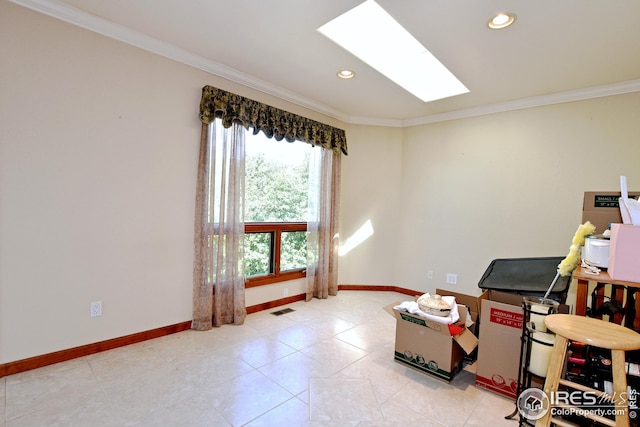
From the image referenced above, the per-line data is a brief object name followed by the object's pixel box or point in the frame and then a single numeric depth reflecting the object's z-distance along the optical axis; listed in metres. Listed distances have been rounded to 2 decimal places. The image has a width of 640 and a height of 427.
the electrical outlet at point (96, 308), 2.31
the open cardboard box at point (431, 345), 2.09
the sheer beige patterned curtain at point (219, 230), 2.82
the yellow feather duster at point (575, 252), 1.62
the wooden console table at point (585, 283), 1.39
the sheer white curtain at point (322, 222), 3.88
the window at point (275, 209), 3.31
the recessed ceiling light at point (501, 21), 1.95
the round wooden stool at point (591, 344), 1.23
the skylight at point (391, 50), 2.22
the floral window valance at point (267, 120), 2.80
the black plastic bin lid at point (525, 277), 2.10
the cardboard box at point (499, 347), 1.94
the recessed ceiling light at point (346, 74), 2.85
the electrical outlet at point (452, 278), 3.85
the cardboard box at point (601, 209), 1.97
